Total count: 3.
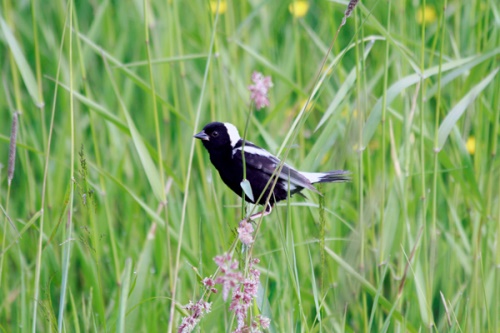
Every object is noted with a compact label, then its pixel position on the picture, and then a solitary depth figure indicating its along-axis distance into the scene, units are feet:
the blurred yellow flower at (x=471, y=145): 22.99
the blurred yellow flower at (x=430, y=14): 29.33
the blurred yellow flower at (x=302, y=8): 28.41
